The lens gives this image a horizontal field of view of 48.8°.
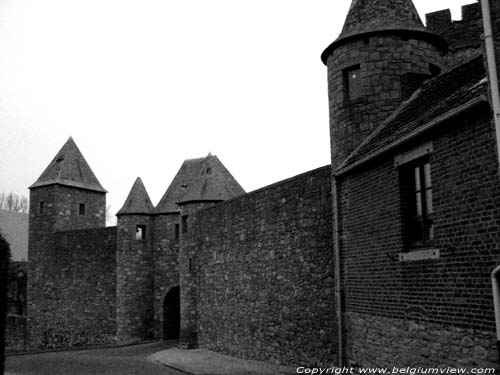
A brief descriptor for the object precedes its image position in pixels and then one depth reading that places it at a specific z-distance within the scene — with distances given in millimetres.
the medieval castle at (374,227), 7129
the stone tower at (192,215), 21109
